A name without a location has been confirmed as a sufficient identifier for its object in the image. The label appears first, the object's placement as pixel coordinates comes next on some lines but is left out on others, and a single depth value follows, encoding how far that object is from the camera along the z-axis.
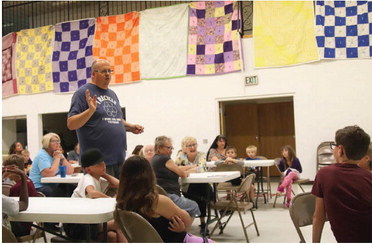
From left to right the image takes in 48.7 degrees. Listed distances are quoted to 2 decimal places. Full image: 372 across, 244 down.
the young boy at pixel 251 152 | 6.80
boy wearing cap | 2.68
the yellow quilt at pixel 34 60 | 10.30
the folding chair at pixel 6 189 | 3.26
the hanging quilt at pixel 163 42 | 8.91
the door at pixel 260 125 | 9.67
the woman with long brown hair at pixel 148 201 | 2.11
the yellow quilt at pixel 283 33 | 7.81
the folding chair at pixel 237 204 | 4.07
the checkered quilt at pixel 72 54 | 9.79
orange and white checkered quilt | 9.38
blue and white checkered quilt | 7.54
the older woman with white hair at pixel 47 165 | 4.41
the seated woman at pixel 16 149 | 6.92
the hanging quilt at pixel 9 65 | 10.79
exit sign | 8.38
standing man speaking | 2.70
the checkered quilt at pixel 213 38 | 8.41
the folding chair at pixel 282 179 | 6.05
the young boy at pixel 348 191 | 1.90
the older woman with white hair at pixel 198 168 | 4.58
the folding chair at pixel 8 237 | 1.94
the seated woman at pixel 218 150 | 6.68
